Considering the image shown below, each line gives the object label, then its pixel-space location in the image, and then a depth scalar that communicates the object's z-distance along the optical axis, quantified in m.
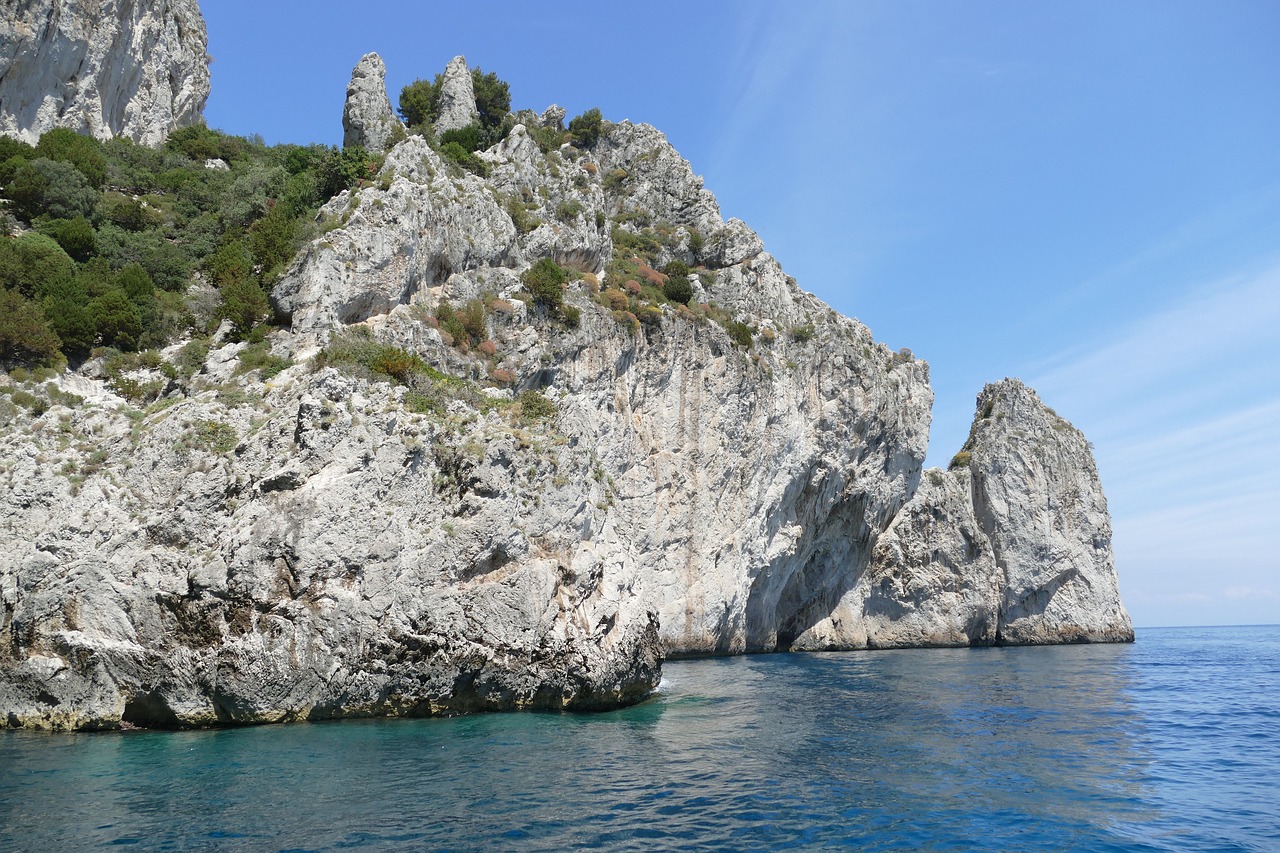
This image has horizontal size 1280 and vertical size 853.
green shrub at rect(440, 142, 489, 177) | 42.91
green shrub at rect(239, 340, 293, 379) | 26.17
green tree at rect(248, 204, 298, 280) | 33.38
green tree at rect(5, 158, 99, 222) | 36.06
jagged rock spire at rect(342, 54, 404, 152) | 42.78
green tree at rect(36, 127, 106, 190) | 41.19
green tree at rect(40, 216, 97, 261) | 33.84
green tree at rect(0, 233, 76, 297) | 28.84
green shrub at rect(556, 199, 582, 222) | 45.66
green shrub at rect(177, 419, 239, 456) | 22.66
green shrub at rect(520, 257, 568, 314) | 37.50
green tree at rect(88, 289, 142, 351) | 28.28
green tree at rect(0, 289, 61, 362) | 25.23
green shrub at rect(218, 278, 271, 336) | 29.28
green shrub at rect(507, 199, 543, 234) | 41.72
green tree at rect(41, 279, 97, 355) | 27.05
